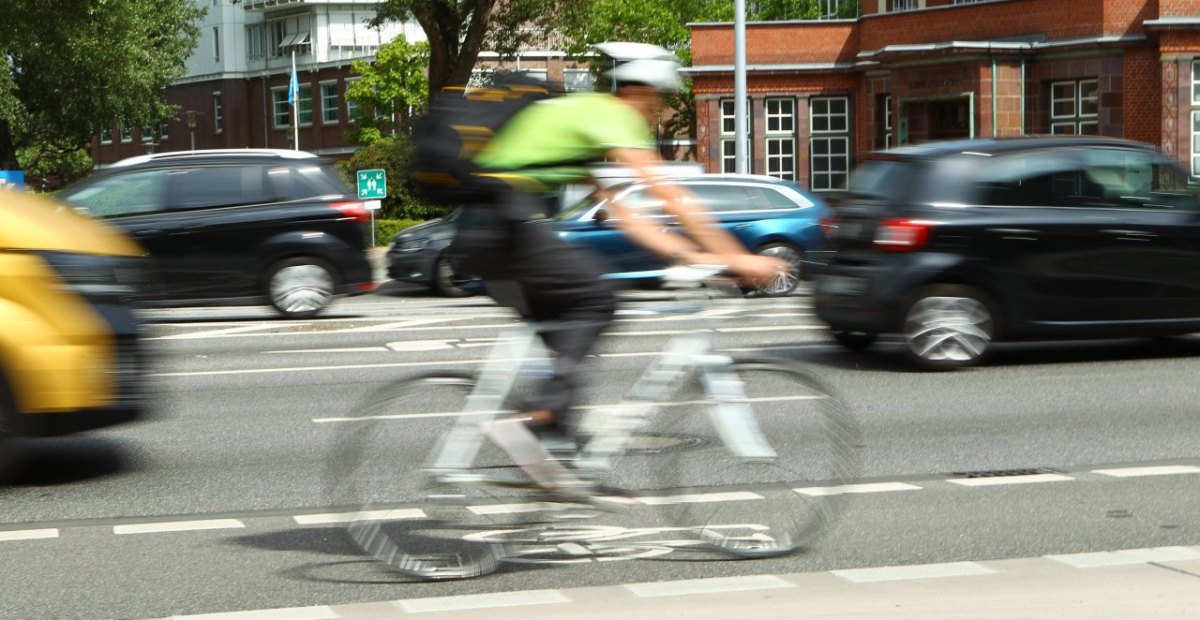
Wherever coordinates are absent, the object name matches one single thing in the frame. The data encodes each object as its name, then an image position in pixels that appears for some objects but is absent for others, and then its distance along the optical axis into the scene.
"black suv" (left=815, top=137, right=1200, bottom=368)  12.23
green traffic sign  29.19
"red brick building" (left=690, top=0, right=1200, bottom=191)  35.69
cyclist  5.59
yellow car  7.91
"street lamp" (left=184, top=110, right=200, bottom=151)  77.15
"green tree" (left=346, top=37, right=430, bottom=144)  64.81
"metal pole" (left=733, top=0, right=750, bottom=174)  29.64
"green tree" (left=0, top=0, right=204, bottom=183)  47.22
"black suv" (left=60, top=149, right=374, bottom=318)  18.31
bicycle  5.75
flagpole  75.62
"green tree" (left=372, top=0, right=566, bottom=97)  34.34
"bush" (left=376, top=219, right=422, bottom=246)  35.81
